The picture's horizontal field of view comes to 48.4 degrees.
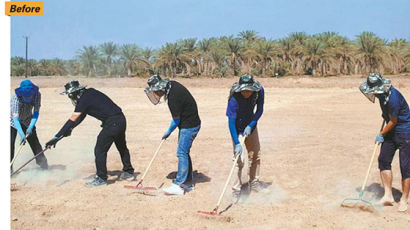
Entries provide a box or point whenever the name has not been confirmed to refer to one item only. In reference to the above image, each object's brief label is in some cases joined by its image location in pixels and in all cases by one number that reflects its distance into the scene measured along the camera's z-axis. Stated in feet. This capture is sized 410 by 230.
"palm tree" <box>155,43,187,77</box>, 166.81
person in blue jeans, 20.89
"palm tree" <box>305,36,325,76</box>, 161.07
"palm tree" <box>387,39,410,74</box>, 155.74
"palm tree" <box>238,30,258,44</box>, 183.93
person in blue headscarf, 23.40
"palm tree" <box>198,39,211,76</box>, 168.14
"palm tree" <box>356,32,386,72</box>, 153.99
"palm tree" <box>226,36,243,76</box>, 168.25
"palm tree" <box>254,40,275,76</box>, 165.58
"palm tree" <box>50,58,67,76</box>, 147.74
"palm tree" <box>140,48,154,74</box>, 142.46
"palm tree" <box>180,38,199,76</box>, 168.25
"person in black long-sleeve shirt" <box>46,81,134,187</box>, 22.15
